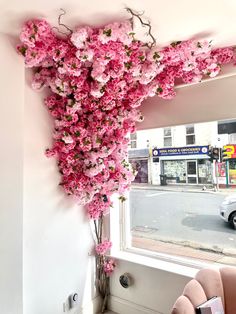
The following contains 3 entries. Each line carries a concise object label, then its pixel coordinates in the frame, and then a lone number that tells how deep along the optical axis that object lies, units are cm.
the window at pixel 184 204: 244
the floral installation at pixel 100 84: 184
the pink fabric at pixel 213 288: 169
